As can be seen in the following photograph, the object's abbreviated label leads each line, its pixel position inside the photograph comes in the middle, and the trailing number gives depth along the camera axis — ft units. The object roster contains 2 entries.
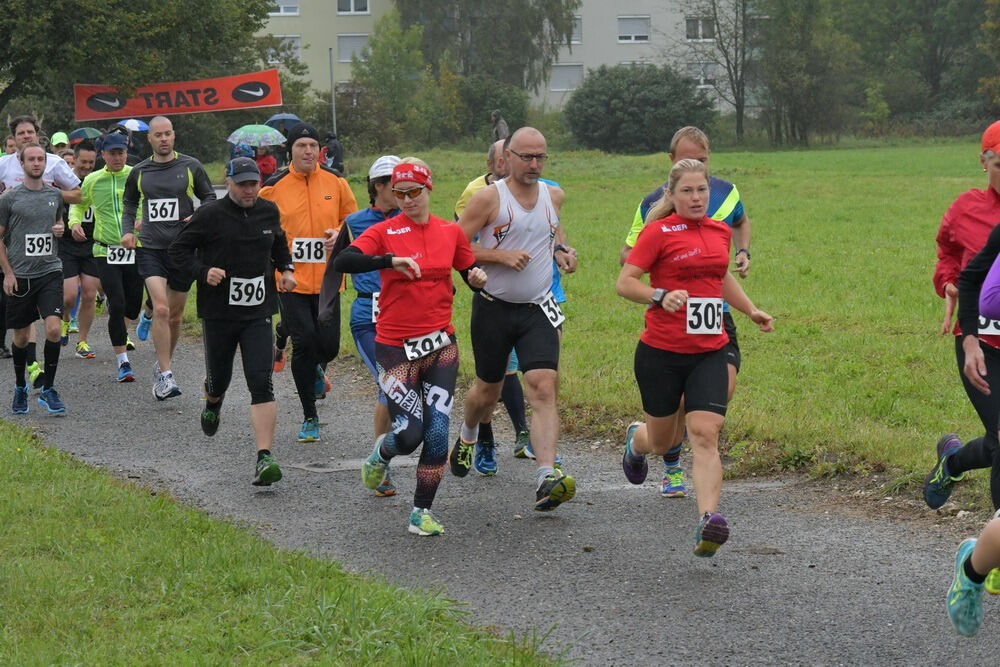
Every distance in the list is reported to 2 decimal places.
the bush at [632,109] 229.66
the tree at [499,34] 277.64
